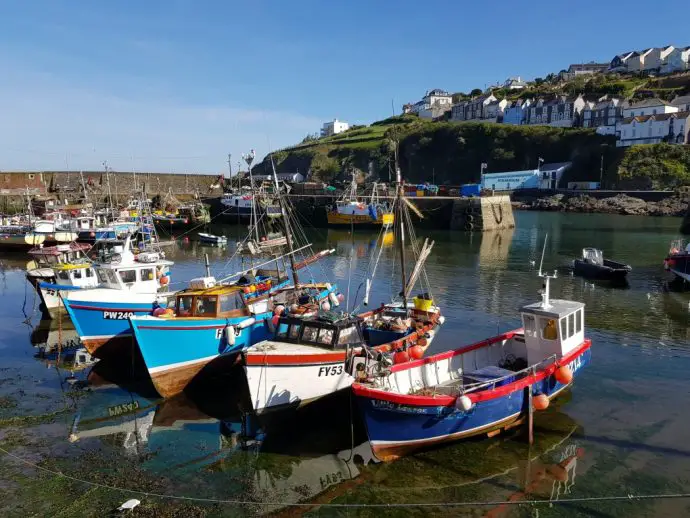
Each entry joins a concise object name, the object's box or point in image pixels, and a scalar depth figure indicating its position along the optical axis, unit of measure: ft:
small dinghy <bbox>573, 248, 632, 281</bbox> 106.42
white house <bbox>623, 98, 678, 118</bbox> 351.87
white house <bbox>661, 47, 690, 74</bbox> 481.87
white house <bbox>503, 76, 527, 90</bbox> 571.77
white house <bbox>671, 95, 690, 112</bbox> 361.92
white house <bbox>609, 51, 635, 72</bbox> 533.55
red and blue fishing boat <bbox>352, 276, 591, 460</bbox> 38.47
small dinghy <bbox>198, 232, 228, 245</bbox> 182.39
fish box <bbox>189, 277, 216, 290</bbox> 57.98
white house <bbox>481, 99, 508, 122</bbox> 461.37
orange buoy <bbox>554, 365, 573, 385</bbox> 45.32
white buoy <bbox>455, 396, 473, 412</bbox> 37.86
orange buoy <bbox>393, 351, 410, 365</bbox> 48.85
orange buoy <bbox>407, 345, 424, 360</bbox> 49.06
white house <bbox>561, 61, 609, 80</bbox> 590.10
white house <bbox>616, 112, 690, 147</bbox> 324.19
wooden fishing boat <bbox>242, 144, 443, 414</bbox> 42.96
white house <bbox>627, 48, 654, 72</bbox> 510.58
